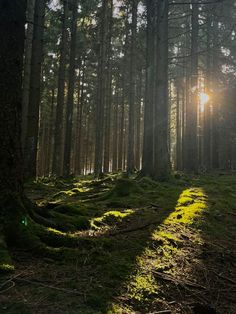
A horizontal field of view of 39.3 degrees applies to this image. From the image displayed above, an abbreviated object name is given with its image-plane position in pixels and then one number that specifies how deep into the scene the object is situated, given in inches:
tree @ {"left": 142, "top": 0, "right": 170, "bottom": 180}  478.3
